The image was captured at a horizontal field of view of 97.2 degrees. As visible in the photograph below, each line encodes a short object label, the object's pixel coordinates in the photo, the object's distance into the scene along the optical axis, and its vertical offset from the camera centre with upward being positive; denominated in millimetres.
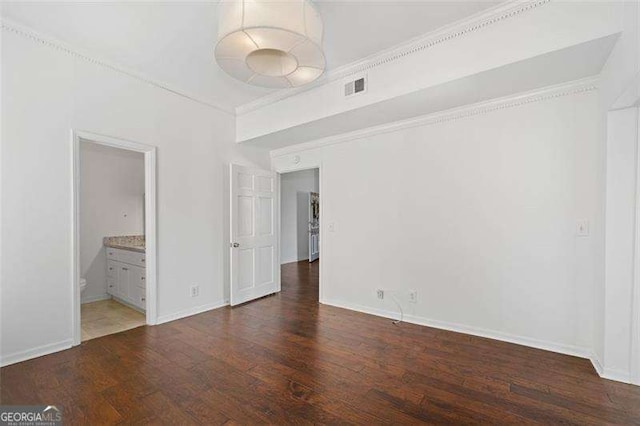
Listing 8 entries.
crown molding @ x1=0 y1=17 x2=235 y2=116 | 2363 +1487
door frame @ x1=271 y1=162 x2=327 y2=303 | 4125 -421
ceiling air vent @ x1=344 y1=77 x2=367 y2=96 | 2913 +1280
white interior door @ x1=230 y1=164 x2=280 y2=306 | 3945 -401
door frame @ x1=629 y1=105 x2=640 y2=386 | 2049 -666
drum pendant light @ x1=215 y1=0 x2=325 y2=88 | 1569 +1014
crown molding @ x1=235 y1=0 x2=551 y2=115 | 2113 +1482
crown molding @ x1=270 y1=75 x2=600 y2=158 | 2484 +1039
